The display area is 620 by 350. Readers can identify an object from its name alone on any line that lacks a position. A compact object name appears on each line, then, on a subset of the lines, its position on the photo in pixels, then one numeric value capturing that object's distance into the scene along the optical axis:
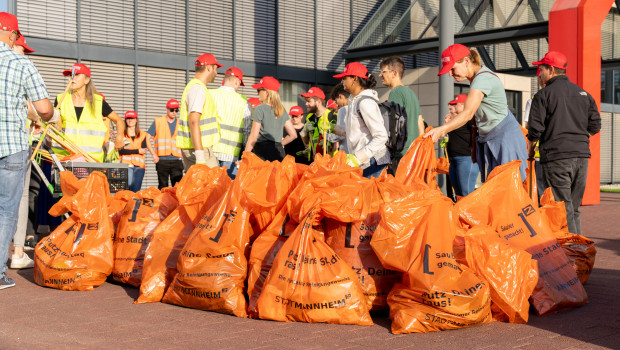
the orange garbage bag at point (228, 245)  4.67
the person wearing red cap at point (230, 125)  7.37
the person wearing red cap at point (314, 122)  10.28
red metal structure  12.80
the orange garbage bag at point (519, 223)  4.77
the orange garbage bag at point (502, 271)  4.36
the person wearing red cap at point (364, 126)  5.75
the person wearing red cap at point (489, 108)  5.58
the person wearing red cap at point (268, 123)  8.30
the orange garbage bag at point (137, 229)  5.61
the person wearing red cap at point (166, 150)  11.52
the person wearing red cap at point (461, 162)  8.46
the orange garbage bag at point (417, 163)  5.25
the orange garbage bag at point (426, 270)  4.12
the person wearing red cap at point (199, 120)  6.66
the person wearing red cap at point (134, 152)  11.45
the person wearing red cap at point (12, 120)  5.52
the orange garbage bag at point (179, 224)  5.17
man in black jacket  6.55
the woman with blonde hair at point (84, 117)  7.23
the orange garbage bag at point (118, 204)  5.95
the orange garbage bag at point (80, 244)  5.51
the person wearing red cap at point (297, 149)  10.41
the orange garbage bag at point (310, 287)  4.27
